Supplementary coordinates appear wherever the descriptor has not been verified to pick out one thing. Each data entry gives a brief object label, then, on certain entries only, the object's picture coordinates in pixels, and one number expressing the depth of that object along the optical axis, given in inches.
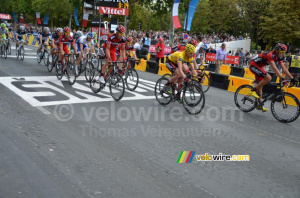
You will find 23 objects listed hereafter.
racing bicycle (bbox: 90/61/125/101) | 397.4
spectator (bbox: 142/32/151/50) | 1004.3
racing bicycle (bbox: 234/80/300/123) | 344.2
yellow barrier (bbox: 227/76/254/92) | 563.2
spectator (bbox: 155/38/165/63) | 789.1
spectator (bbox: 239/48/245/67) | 1040.7
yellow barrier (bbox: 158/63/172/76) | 746.0
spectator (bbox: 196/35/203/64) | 628.4
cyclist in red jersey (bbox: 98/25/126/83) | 421.4
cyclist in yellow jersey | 364.1
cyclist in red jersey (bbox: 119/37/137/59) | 536.1
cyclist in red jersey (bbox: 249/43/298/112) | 345.1
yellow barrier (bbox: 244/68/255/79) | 806.5
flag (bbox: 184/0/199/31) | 982.5
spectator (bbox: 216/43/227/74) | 761.0
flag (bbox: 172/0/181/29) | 1018.6
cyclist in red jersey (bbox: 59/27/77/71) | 504.3
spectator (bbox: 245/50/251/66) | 1089.4
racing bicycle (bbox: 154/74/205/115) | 359.3
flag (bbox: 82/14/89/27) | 1091.2
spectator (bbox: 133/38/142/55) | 993.8
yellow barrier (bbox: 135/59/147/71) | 824.4
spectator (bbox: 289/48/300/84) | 655.1
